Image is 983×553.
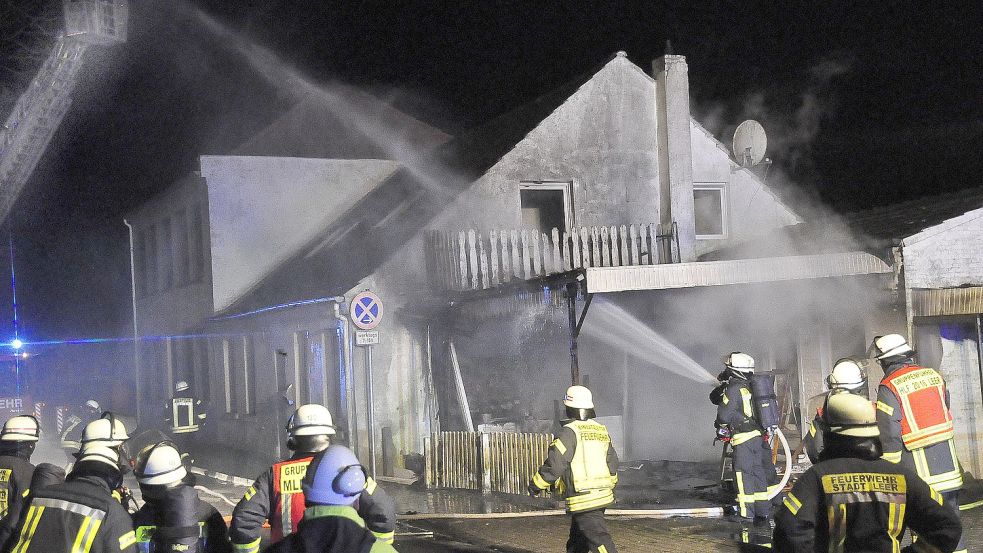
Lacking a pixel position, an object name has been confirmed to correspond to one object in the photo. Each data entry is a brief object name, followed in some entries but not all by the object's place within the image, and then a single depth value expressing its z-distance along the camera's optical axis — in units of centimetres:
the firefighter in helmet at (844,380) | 804
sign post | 1364
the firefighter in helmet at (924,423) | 662
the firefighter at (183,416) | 1606
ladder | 2186
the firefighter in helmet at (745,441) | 975
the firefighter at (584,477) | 664
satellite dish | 1767
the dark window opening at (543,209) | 1828
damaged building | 1205
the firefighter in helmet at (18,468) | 530
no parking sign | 1363
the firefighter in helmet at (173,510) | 453
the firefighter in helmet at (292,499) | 456
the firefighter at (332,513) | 348
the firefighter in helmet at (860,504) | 379
